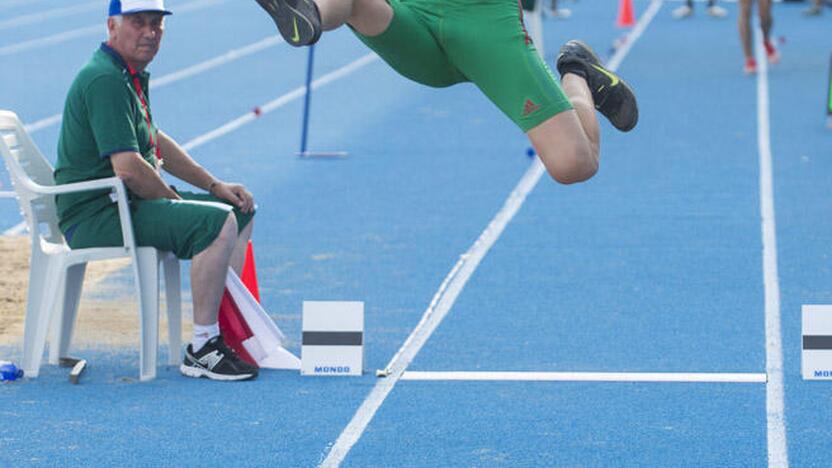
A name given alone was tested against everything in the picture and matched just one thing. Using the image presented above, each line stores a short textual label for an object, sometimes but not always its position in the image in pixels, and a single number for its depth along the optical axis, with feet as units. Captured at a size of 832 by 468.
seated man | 40.32
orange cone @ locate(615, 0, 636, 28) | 144.36
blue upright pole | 77.20
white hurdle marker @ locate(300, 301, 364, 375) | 39.81
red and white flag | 42.09
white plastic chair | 40.86
